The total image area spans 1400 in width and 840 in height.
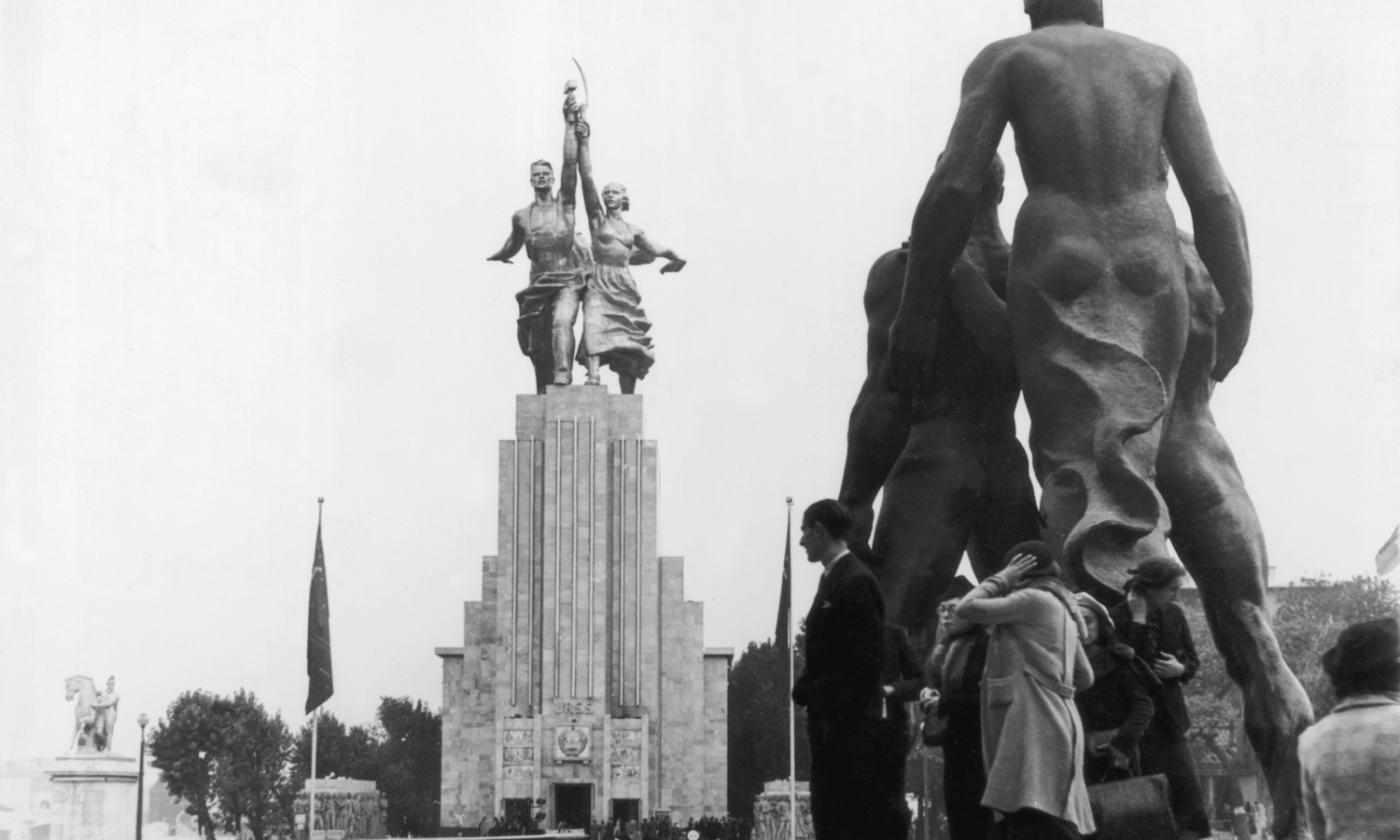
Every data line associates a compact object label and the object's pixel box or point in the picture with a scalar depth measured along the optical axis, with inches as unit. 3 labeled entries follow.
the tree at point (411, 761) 3759.8
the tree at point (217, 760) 3639.3
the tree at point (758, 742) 3230.8
